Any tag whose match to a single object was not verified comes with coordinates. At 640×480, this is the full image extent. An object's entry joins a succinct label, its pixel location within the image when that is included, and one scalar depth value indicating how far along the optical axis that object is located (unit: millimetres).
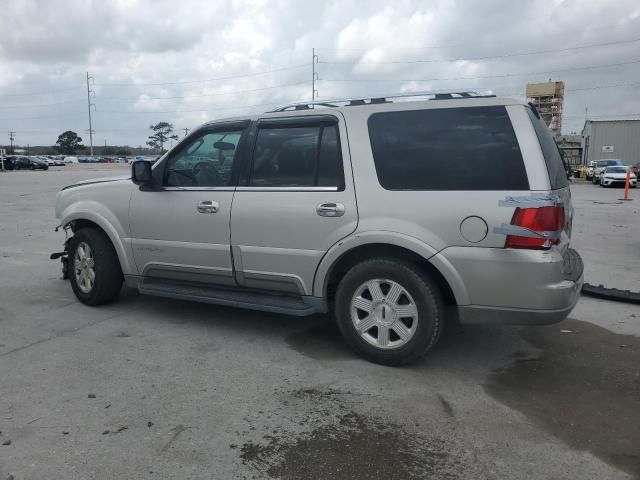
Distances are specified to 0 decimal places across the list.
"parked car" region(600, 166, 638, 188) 28969
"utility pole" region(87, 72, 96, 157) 98519
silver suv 3613
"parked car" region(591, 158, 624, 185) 32406
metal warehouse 43219
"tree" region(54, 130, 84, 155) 117938
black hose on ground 5684
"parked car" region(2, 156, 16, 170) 50406
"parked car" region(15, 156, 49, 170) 50750
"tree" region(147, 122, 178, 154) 114769
